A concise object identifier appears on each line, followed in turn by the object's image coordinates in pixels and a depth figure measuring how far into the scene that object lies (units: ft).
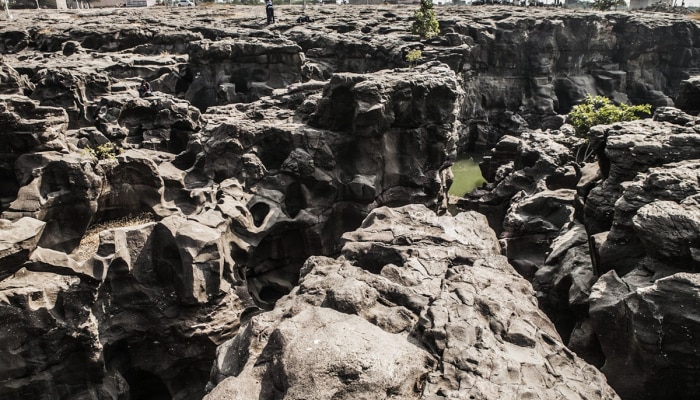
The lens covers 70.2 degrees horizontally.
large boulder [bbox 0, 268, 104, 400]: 40.32
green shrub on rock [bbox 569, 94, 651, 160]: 74.84
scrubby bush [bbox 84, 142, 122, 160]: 59.21
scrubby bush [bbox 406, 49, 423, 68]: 113.39
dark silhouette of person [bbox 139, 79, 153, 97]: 91.48
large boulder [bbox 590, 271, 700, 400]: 33.94
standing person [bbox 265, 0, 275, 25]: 157.59
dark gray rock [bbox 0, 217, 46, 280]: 39.75
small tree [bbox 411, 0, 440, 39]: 136.36
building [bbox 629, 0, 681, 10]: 253.24
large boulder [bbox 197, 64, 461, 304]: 63.57
